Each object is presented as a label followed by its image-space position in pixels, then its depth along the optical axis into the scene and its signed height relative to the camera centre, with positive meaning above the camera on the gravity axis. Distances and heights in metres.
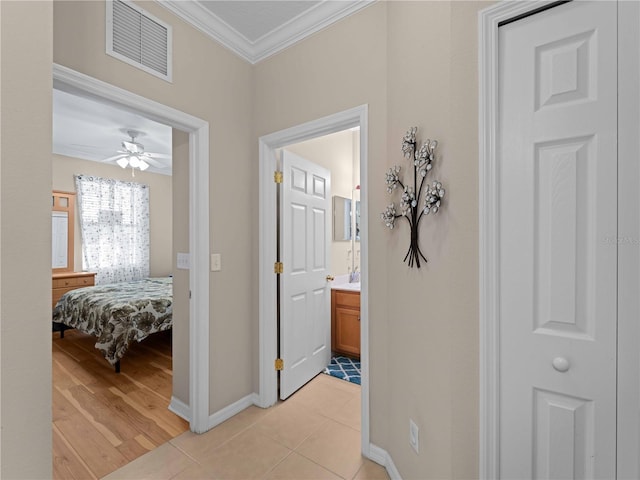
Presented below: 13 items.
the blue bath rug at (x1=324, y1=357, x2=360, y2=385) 2.81 -1.30
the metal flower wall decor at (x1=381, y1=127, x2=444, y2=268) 1.25 +0.21
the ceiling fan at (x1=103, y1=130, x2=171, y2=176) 3.83 +1.14
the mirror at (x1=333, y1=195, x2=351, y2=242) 3.58 +0.24
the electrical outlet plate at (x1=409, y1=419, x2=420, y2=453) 1.39 -0.93
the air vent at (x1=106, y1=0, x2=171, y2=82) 1.59 +1.12
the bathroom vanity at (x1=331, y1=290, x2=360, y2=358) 3.16 -0.90
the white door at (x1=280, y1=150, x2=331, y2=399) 2.44 -0.30
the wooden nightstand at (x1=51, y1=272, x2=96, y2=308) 4.26 -0.65
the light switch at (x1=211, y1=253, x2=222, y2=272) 2.08 -0.17
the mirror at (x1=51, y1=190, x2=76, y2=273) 4.55 +0.10
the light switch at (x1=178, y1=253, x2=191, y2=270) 2.15 -0.17
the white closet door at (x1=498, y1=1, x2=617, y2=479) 0.95 -0.01
